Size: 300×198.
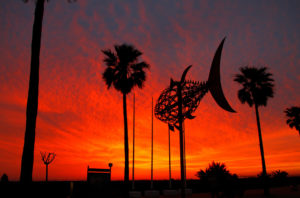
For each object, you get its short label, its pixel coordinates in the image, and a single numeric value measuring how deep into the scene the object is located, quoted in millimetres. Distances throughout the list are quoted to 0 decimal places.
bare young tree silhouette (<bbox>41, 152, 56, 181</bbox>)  44562
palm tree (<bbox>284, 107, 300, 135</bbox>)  46944
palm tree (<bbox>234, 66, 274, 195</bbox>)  33125
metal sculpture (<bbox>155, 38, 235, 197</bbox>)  12453
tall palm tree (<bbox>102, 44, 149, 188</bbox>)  26734
